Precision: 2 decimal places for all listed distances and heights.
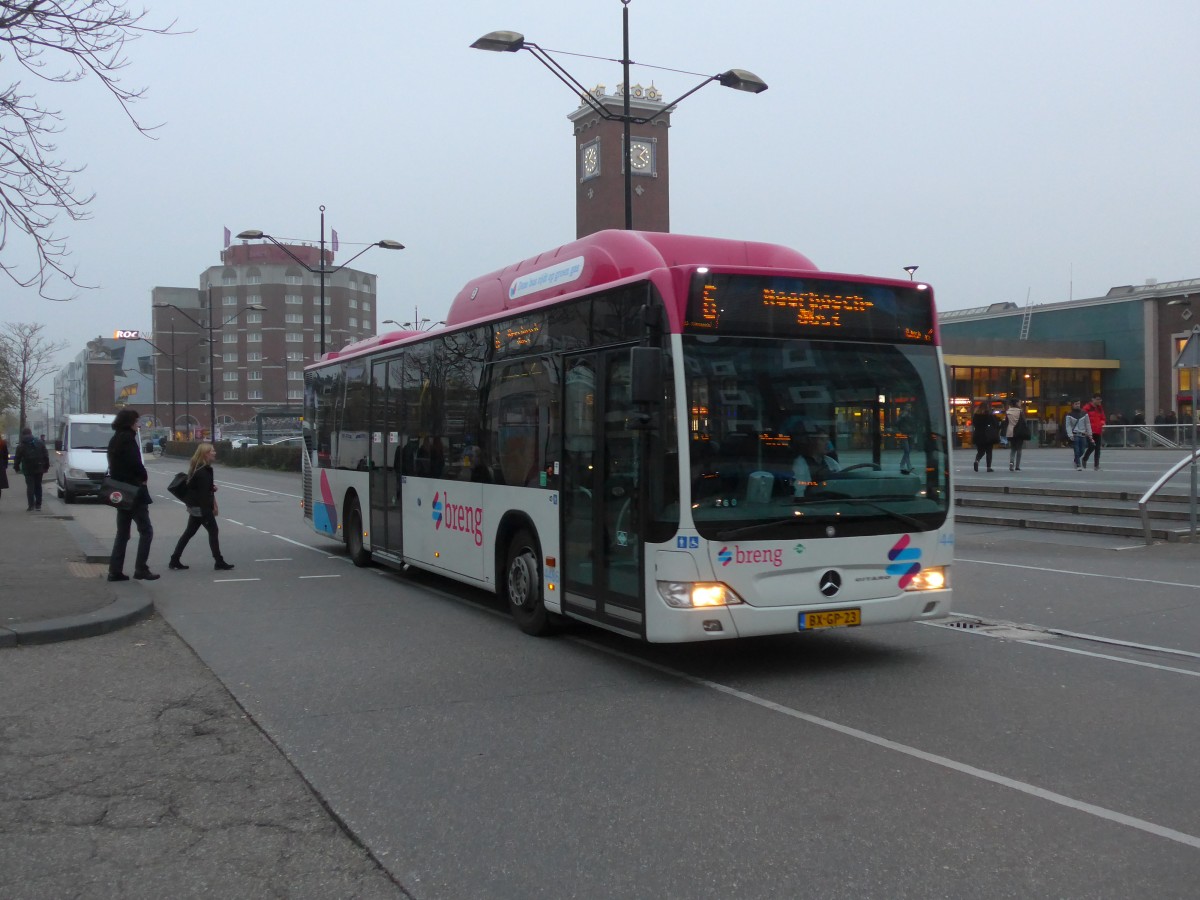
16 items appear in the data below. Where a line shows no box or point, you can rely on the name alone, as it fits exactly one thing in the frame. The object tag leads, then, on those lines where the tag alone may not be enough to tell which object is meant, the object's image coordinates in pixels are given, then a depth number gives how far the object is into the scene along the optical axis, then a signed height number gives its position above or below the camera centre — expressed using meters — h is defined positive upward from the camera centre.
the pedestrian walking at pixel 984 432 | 26.78 +0.22
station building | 52.38 +4.31
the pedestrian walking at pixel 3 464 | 28.04 -0.40
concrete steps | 17.59 -1.26
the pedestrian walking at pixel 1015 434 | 27.22 +0.17
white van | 29.03 -0.13
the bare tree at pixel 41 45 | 9.22 +3.50
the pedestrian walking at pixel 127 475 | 12.51 -0.32
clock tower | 82.69 +21.16
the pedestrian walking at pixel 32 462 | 24.23 -0.30
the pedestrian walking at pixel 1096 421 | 26.55 +0.46
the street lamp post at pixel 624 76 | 16.66 +5.93
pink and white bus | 7.38 -0.02
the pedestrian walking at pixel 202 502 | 14.16 -0.70
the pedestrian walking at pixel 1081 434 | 27.41 +0.15
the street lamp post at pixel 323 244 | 29.08 +5.54
